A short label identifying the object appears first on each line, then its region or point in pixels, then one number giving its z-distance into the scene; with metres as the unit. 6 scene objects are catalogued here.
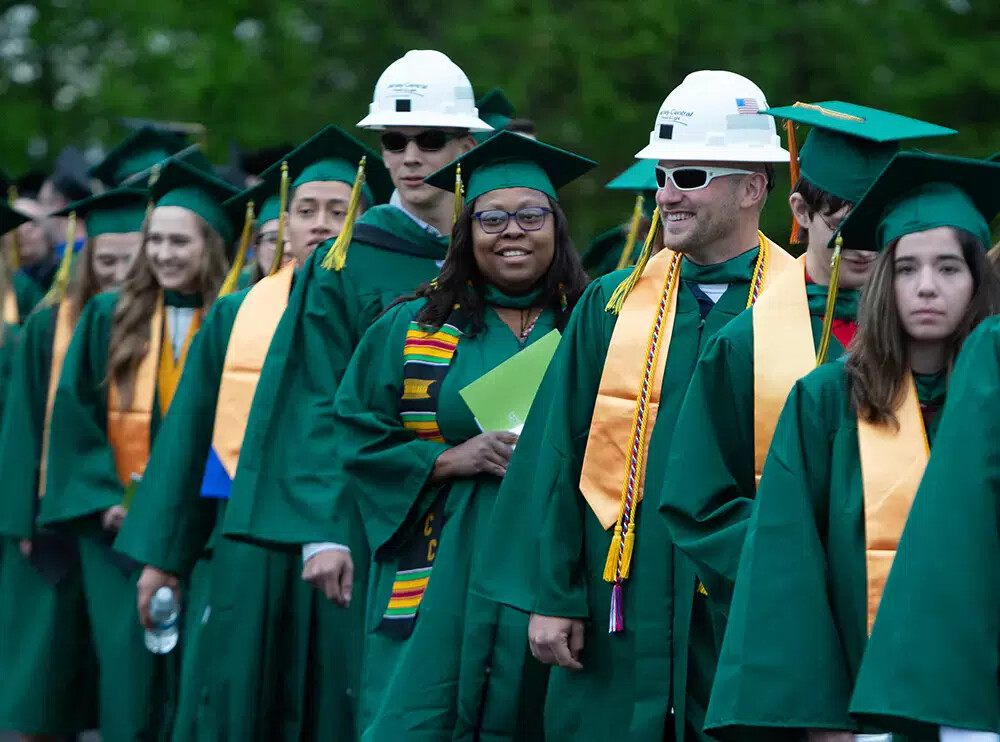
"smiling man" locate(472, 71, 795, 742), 11.19
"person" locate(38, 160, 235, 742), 17.91
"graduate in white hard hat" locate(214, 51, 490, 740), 14.91
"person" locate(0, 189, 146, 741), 18.77
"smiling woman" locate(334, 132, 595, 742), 12.87
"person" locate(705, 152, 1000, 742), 9.18
